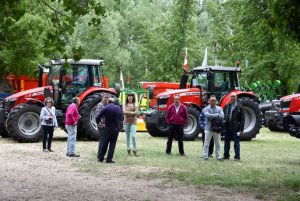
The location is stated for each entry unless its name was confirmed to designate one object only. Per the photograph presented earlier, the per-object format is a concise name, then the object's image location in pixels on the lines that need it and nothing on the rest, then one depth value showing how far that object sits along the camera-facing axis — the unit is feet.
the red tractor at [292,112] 54.08
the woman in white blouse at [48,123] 57.62
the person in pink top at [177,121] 55.72
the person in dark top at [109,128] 49.85
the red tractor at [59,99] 67.00
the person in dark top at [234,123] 52.85
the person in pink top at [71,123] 53.93
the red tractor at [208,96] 75.25
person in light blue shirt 51.96
